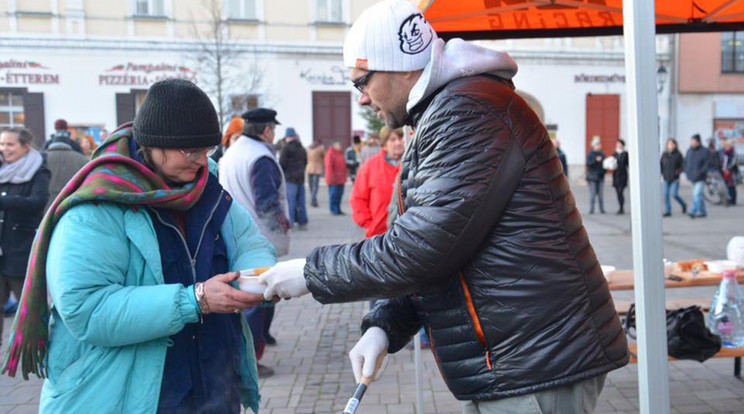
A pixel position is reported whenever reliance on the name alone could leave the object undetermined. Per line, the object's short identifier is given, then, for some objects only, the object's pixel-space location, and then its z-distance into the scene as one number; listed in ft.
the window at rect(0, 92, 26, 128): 79.23
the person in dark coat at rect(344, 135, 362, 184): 72.70
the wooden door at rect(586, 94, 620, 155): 89.92
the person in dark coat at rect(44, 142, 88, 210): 23.38
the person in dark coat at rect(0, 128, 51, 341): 18.70
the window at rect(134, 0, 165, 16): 80.84
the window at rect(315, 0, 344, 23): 84.53
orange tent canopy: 14.60
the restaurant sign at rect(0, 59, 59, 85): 77.71
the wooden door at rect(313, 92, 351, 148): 84.69
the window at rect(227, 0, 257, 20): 83.05
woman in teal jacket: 5.97
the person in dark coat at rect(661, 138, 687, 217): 50.88
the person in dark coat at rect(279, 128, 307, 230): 41.91
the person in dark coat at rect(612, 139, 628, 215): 49.60
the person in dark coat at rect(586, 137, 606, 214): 50.88
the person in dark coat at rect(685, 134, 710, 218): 48.32
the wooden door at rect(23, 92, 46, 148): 78.23
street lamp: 65.98
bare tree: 78.12
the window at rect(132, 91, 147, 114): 80.48
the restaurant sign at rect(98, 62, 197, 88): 79.51
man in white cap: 5.26
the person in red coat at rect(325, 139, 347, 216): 49.75
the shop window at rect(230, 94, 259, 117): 78.95
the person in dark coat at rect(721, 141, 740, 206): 57.77
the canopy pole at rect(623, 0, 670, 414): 5.57
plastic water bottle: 13.65
